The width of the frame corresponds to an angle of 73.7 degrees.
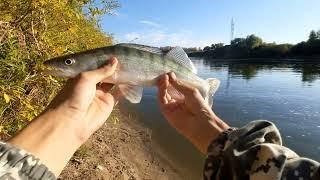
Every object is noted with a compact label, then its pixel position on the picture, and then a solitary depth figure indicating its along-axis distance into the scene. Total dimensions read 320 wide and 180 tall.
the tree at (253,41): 51.02
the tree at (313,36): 44.55
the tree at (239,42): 53.03
